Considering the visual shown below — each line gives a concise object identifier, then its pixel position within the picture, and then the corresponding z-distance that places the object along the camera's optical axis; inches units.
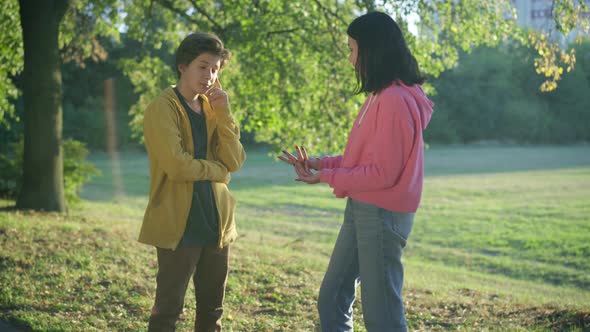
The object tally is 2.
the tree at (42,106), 413.4
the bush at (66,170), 565.9
